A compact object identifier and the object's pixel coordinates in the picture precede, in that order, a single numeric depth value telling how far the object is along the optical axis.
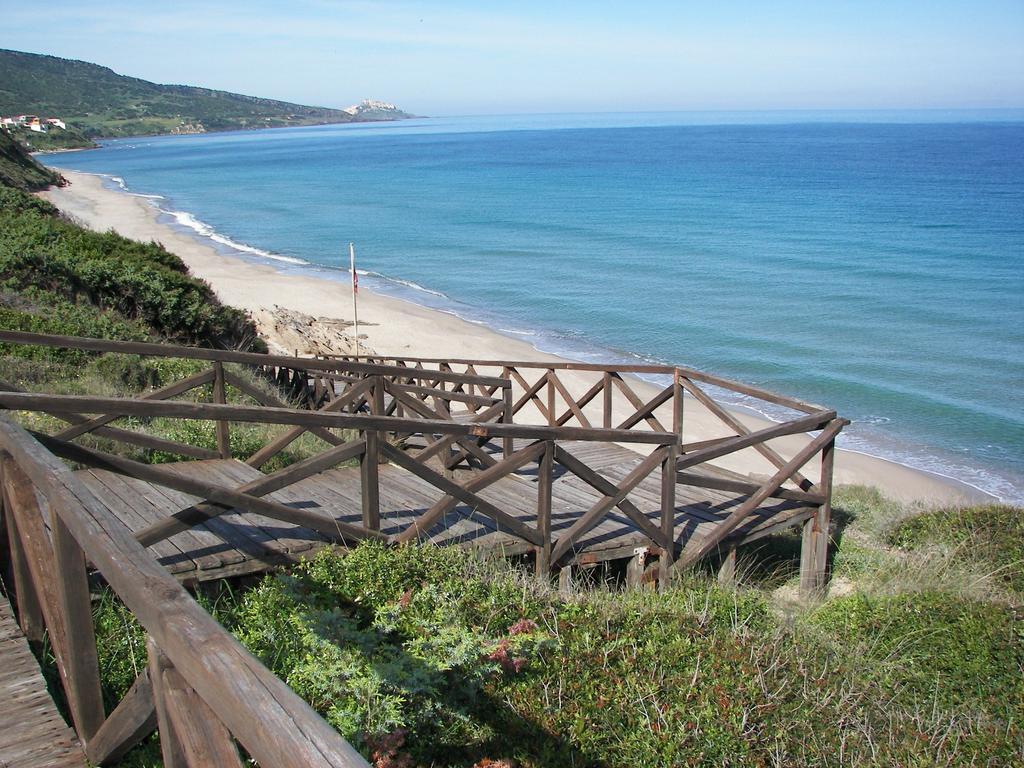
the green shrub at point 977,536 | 9.30
